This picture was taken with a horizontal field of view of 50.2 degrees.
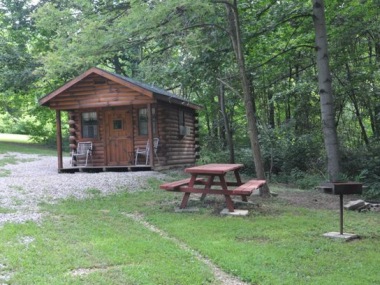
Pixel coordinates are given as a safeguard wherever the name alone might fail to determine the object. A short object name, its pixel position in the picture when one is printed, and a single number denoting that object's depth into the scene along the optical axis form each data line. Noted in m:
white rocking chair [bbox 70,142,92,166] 15.89
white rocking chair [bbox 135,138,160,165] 15.25
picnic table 7.12
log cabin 14.73
